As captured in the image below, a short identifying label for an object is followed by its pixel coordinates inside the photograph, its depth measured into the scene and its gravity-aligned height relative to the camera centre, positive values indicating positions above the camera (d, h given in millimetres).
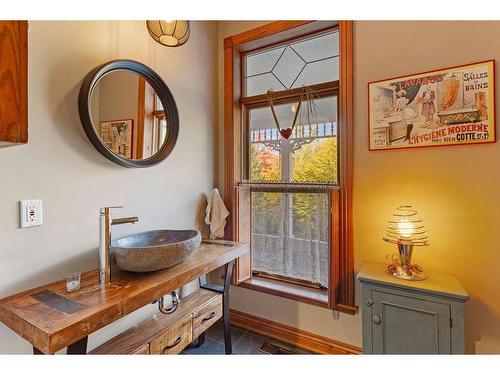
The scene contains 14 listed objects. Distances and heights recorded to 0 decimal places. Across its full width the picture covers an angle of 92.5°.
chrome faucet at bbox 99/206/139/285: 1100 -258
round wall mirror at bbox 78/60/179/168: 1274 +466
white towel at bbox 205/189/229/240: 1992 -219
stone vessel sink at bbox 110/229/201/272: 1096 -311
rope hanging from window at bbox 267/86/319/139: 1886 +638
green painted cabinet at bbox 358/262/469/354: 1166 -653
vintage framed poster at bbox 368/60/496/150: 1328 +482
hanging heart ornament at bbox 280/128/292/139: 1944 +459
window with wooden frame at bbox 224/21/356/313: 1690 +230
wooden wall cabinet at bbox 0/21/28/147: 628 +292
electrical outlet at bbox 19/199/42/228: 1052 -102
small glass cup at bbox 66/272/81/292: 1029 -406
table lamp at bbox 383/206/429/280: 1340 -297
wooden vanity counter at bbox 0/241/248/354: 771 -440
